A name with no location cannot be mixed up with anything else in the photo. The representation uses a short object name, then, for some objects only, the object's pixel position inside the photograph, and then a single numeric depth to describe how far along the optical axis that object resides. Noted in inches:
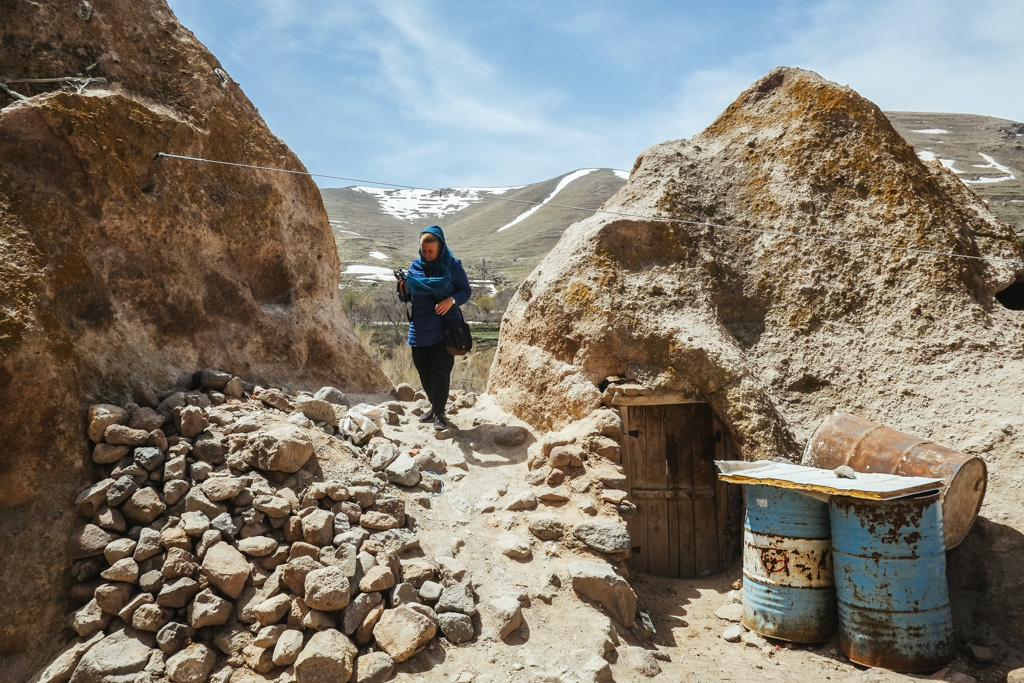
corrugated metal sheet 132.2
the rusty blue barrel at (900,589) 134.6
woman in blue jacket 208.7
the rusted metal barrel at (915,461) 144.5
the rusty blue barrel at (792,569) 146.3
